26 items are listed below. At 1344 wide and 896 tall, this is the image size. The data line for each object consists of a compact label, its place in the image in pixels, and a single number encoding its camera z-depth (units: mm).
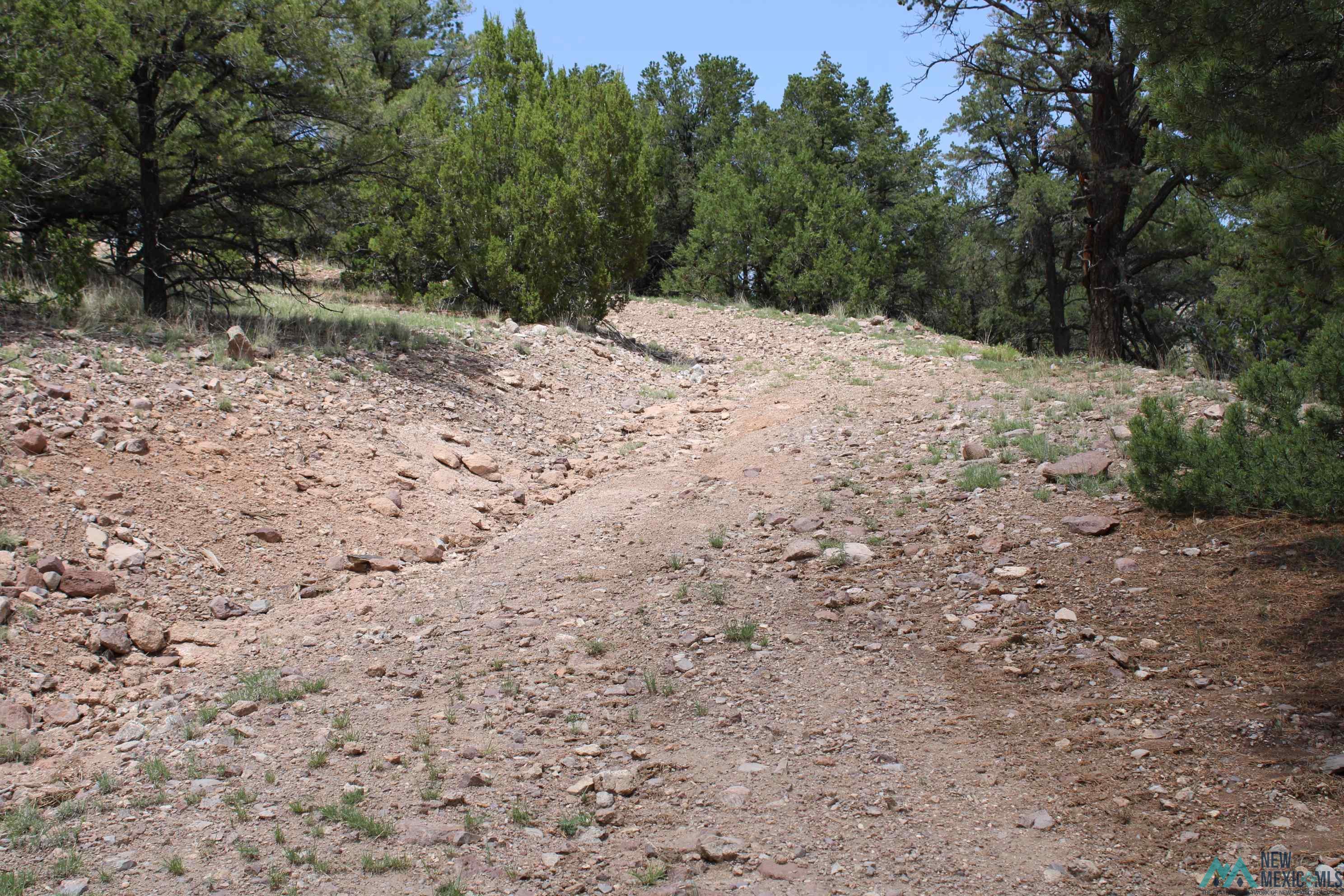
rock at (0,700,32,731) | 4398
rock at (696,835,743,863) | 3523
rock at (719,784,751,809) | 3883
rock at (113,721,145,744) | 4480
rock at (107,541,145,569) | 5691
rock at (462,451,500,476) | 8469
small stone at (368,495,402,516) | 7270
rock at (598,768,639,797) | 4016
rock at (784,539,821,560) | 6199
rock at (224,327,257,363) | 8547
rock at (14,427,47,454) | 6148
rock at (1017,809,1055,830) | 3553
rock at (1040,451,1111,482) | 6742
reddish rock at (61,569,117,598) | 5340
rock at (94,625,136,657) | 5113
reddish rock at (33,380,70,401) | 6836
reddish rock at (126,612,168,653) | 5215
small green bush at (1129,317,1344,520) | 5277
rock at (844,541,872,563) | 6102
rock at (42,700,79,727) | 4547
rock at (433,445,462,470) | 8375
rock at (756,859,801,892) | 3412
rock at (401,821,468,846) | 3664
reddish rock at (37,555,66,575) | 5348
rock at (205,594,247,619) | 5742
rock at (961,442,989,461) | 7445
